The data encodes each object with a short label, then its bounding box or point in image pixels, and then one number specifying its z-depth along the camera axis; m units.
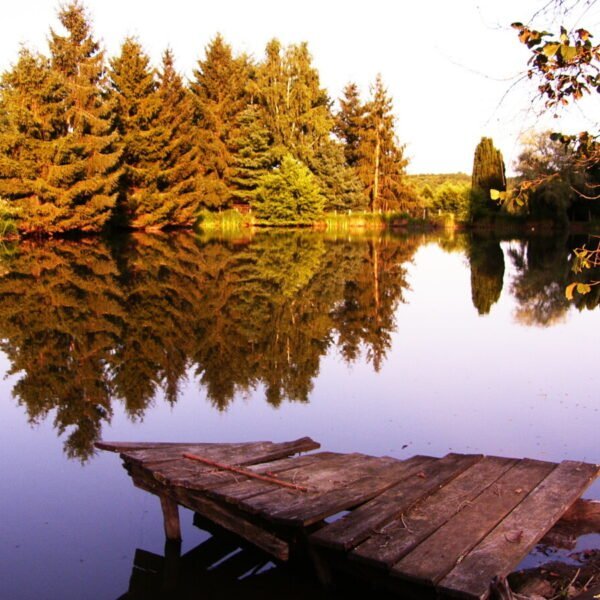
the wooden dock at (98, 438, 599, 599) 3.23
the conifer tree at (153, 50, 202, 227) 37.84
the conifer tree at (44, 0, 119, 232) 28.62
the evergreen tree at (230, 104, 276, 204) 44.12
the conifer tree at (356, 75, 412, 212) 53.91
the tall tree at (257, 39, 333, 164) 44.59
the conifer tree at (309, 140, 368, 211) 46.62
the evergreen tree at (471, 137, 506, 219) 51.75
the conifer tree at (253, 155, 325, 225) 41.94
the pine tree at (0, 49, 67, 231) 27.64
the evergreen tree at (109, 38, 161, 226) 36.66
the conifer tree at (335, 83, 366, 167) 55.66
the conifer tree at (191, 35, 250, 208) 45.53
